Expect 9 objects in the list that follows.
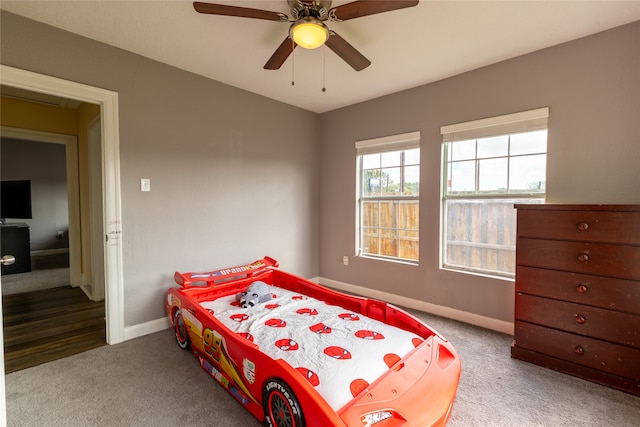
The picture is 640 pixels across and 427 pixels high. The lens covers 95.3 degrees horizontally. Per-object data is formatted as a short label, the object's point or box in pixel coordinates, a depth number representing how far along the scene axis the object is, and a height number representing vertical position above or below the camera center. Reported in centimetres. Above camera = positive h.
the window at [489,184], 254 +21
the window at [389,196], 330 +11
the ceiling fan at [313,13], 151 +105
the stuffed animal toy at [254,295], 239 -77
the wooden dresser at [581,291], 183 -58
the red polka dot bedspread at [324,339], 148 -85
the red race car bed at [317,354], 131 -85
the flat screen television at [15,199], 552 +11
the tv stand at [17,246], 466 -68
